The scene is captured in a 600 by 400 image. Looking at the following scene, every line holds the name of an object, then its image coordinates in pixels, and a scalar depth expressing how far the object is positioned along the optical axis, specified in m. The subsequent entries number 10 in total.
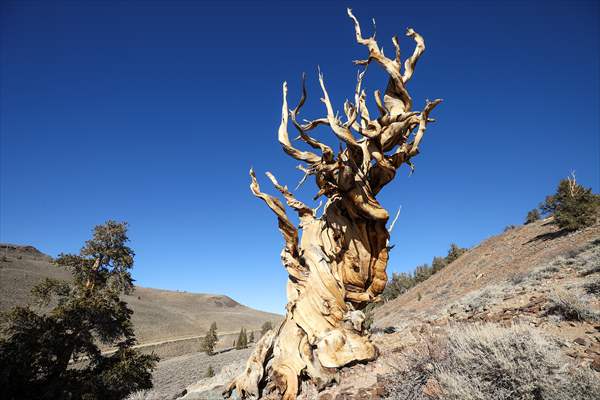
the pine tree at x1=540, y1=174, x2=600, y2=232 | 17.06
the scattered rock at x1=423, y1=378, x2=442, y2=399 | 2.87
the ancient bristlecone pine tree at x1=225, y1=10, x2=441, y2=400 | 5.27
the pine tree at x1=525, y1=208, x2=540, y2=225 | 30.03
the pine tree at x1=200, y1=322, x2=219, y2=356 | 30.00
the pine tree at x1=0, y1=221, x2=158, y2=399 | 8.32
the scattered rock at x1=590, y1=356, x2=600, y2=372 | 2.66
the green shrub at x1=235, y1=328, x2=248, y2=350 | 31.30
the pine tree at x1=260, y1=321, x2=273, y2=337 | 36.49
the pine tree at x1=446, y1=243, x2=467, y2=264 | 34.44
